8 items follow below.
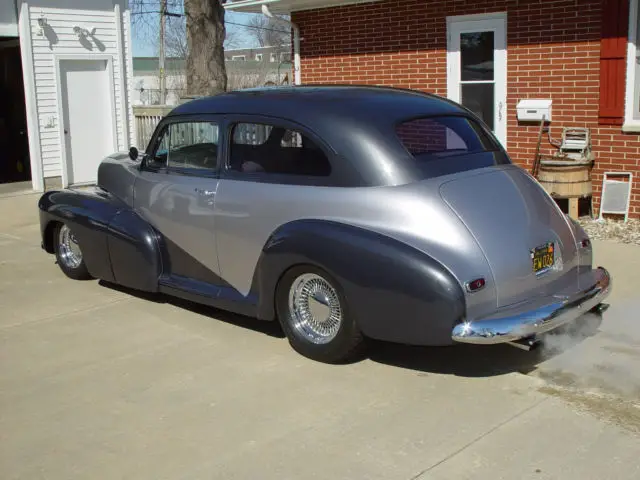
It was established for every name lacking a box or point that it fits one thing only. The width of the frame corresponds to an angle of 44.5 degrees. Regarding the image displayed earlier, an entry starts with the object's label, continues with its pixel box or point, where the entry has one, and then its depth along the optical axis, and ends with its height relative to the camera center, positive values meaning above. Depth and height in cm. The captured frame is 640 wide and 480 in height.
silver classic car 449 -72
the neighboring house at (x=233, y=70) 4991 +355
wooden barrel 901 -78
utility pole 3747 +292
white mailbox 978 +1
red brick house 908 +74
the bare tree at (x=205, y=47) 1417 +127
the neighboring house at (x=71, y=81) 1279 +64
